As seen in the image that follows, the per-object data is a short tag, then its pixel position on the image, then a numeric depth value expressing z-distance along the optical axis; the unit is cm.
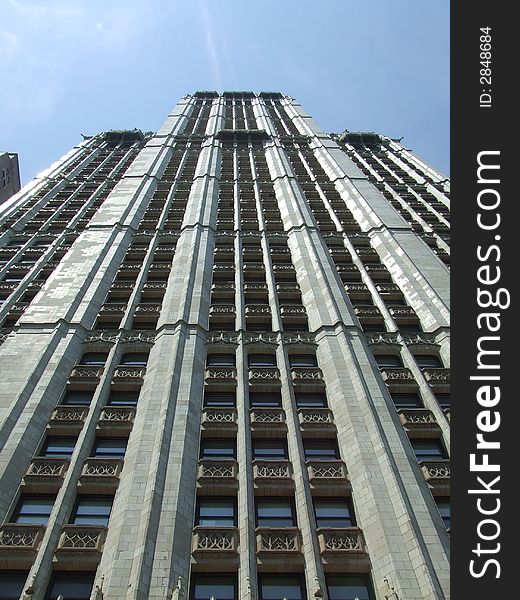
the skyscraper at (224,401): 1900
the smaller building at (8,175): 7301
